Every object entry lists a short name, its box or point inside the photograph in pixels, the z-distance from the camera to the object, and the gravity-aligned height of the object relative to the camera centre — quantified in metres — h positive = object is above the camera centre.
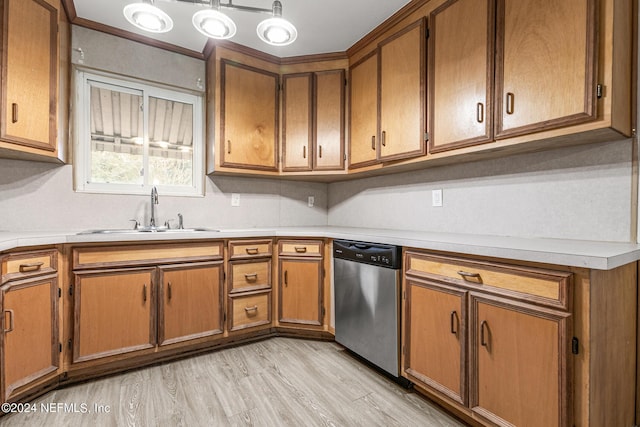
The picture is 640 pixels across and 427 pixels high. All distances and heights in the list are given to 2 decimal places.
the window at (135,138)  2.34 +0.62
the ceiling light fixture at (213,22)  1.51 +0.98
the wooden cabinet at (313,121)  2.68 +0.82
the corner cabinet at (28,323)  1.51 -0.59
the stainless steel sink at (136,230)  2.31 -0.14
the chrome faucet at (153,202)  2.40 +0.08
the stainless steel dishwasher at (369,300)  1.81 -0.57
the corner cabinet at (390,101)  2.01 +0.83
